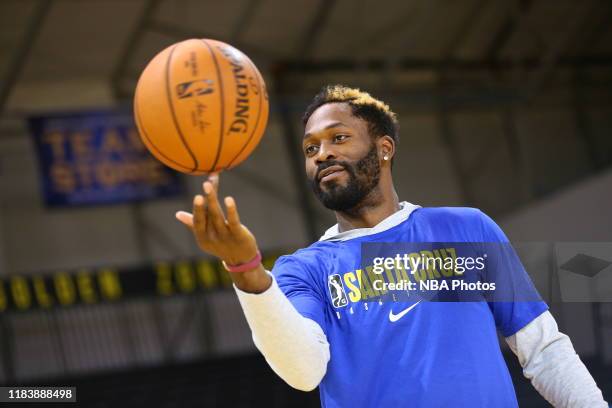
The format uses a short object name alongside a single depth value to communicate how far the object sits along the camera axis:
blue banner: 11.56
